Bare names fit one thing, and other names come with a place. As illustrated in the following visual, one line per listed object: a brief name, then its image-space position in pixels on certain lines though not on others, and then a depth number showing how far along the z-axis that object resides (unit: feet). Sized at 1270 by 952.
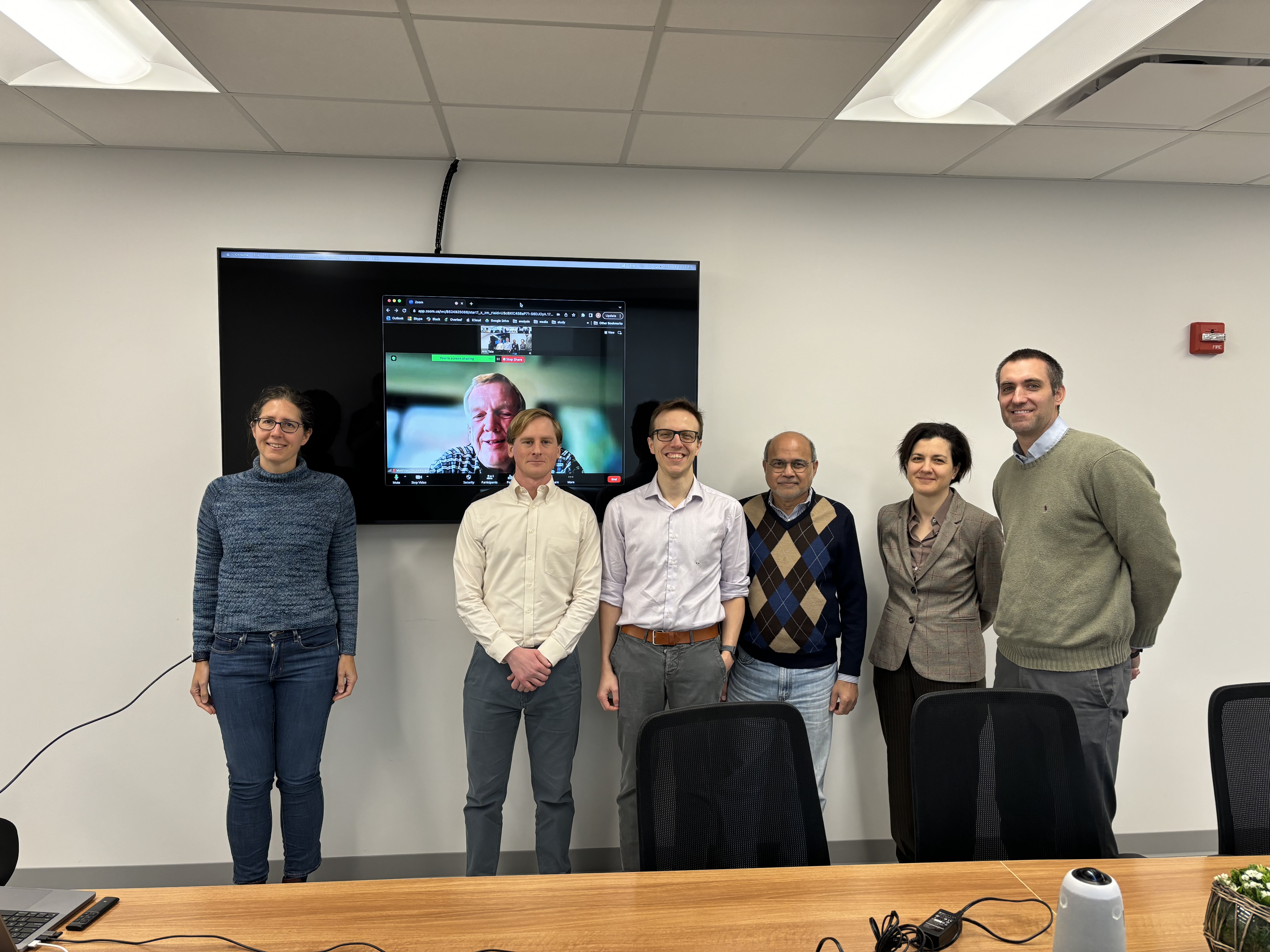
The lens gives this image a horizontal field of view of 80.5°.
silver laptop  3.98
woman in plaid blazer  8.97
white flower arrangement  3.45
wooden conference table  4.05
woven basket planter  3.37
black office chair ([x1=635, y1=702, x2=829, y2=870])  5.01
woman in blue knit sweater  8.28
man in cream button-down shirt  8.55
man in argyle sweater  9.12
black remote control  4.07
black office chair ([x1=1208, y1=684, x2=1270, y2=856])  5.40
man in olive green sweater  7.35
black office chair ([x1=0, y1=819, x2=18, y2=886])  4.56
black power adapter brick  3.98
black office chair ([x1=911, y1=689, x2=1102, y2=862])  5.26
